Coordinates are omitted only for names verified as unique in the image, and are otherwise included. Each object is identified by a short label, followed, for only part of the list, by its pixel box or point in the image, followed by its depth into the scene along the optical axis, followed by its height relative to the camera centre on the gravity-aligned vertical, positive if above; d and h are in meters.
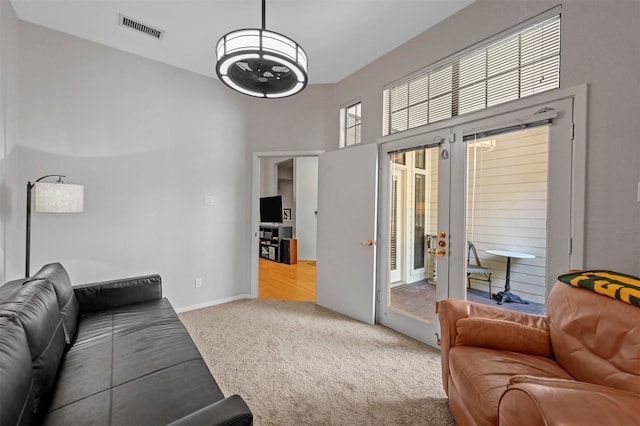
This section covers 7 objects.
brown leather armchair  0.96 -0.68
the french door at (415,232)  2.70 -0.21
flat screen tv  7.45 +0.01
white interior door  3.29 -0.25
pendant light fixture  1.58 +0.90
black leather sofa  0.99 -0.83
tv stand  7.30 -0.82
